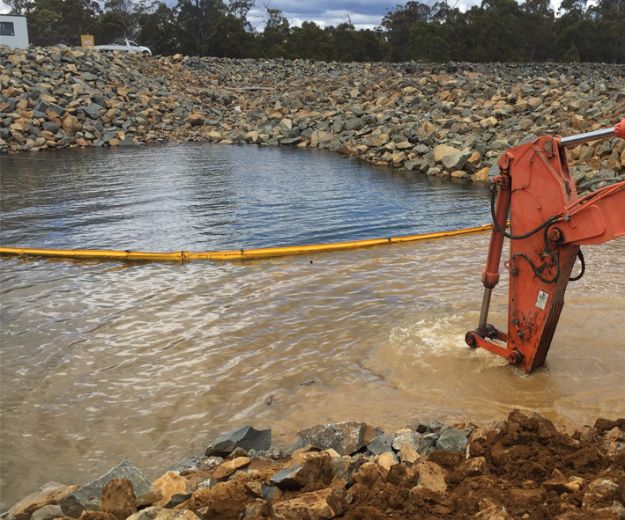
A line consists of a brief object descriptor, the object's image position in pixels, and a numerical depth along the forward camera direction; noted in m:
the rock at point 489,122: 20.06
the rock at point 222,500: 3.33
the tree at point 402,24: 57.69
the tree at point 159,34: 54.94
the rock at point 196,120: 29.27
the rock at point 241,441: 4.49
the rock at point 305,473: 3.65
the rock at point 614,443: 3.59
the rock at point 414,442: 4.17
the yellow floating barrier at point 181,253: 9.48
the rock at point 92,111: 26.83
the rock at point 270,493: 3.60
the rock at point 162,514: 3.19
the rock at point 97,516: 3.35
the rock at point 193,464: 4.32
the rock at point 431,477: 3.39
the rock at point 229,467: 4.08
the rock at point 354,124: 24.30
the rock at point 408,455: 3.96
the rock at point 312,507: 3.15
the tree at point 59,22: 58.78
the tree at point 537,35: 62.34
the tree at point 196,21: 55.09
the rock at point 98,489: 3.63
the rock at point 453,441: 4.10
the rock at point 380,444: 4.22
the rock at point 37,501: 3.74
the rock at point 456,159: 17.45
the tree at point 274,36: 53.25
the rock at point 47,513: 3.62
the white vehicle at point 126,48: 41.00
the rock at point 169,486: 3.76
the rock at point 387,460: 3.86
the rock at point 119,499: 3.53
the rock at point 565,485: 3.21
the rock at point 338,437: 4.35
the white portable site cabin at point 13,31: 39.59
